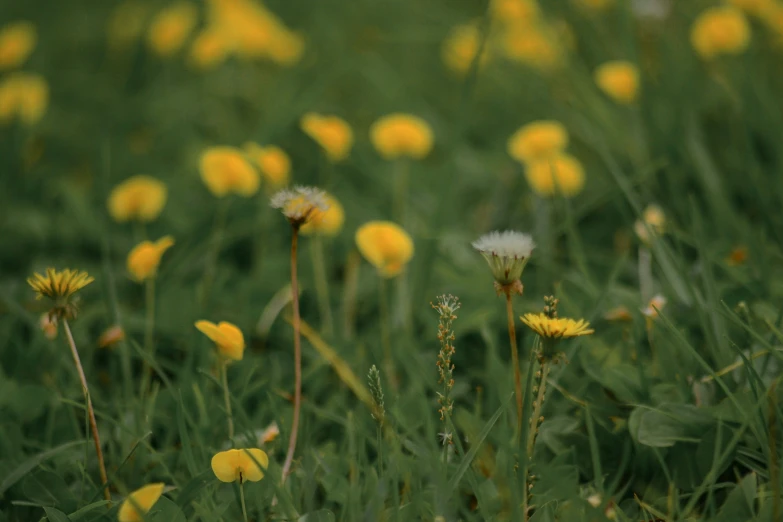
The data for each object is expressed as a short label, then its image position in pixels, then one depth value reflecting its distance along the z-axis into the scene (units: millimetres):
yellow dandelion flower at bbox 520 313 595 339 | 1315
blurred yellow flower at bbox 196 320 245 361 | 1358
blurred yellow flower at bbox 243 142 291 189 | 1492
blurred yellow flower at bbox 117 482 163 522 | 1313
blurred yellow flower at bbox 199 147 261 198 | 1475
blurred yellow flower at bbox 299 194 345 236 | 1461
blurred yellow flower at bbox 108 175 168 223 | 1500
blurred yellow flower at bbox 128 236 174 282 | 1412
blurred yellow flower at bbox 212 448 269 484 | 1325
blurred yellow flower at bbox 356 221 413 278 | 1430
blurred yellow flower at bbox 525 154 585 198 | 1523
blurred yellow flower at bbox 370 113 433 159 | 1520
